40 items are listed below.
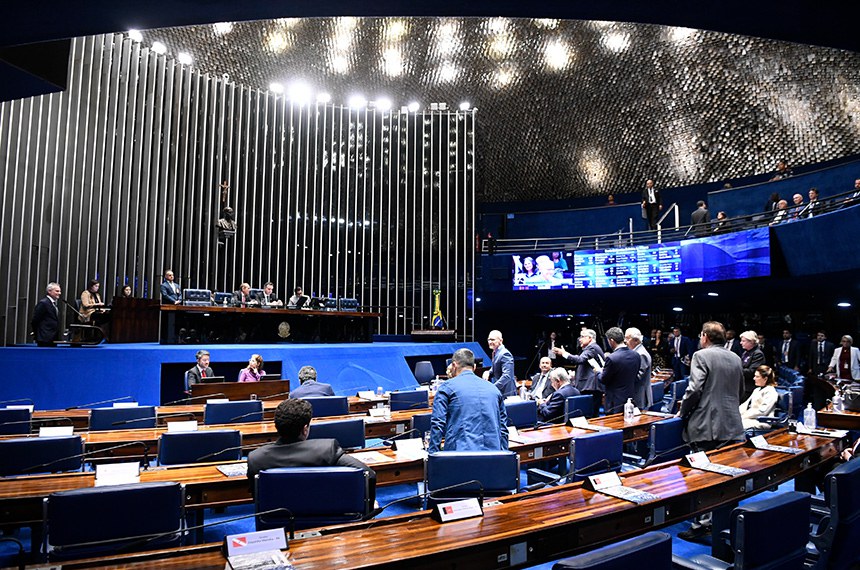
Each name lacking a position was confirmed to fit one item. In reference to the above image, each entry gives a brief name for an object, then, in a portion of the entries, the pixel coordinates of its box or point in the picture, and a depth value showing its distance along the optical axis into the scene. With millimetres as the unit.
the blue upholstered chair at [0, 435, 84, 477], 3715
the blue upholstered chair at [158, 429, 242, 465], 4051
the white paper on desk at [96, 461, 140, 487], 3047
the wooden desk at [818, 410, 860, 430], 5469
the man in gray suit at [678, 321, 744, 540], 4309
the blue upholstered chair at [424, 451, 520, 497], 3092
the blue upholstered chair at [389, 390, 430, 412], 7180
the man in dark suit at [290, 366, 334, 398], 6117
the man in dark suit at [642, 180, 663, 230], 16500
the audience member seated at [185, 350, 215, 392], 7594
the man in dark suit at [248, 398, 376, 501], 3035
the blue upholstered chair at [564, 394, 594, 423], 6070
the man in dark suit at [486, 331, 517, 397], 6070
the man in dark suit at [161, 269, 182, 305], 10664
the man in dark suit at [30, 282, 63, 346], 8773
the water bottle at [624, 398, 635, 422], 5516
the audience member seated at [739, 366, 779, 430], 6008
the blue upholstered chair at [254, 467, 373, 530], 2773
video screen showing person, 16344
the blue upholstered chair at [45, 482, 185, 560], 2416
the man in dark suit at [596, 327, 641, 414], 5969
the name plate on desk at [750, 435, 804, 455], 3940
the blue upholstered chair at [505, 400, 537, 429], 5750
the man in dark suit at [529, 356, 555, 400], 7156
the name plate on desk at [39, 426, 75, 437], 4234
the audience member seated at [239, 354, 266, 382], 8086
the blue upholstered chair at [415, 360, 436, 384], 11656
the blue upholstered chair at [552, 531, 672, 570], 1637
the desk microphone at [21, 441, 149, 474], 3652
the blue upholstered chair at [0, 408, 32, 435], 5336
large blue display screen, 12198
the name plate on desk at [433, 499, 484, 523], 2580
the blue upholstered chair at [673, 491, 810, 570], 2123
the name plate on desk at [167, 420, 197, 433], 4500
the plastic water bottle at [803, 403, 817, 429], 4828
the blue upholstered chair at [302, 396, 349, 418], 5805
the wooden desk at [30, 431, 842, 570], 2156
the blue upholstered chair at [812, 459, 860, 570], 2623
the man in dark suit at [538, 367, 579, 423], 6359
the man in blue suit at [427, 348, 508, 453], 3625
